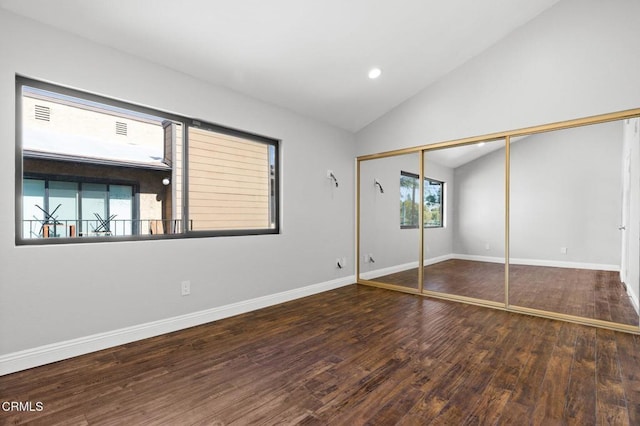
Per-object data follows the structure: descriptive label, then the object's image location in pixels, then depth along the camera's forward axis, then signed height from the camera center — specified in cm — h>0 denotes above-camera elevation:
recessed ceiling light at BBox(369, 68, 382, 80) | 367 +164
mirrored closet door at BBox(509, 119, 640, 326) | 299 -10
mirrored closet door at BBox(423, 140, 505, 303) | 373 -11
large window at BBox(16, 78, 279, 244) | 236 +37
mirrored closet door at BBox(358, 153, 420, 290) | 443 -13
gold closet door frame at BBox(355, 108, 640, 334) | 300 +1
